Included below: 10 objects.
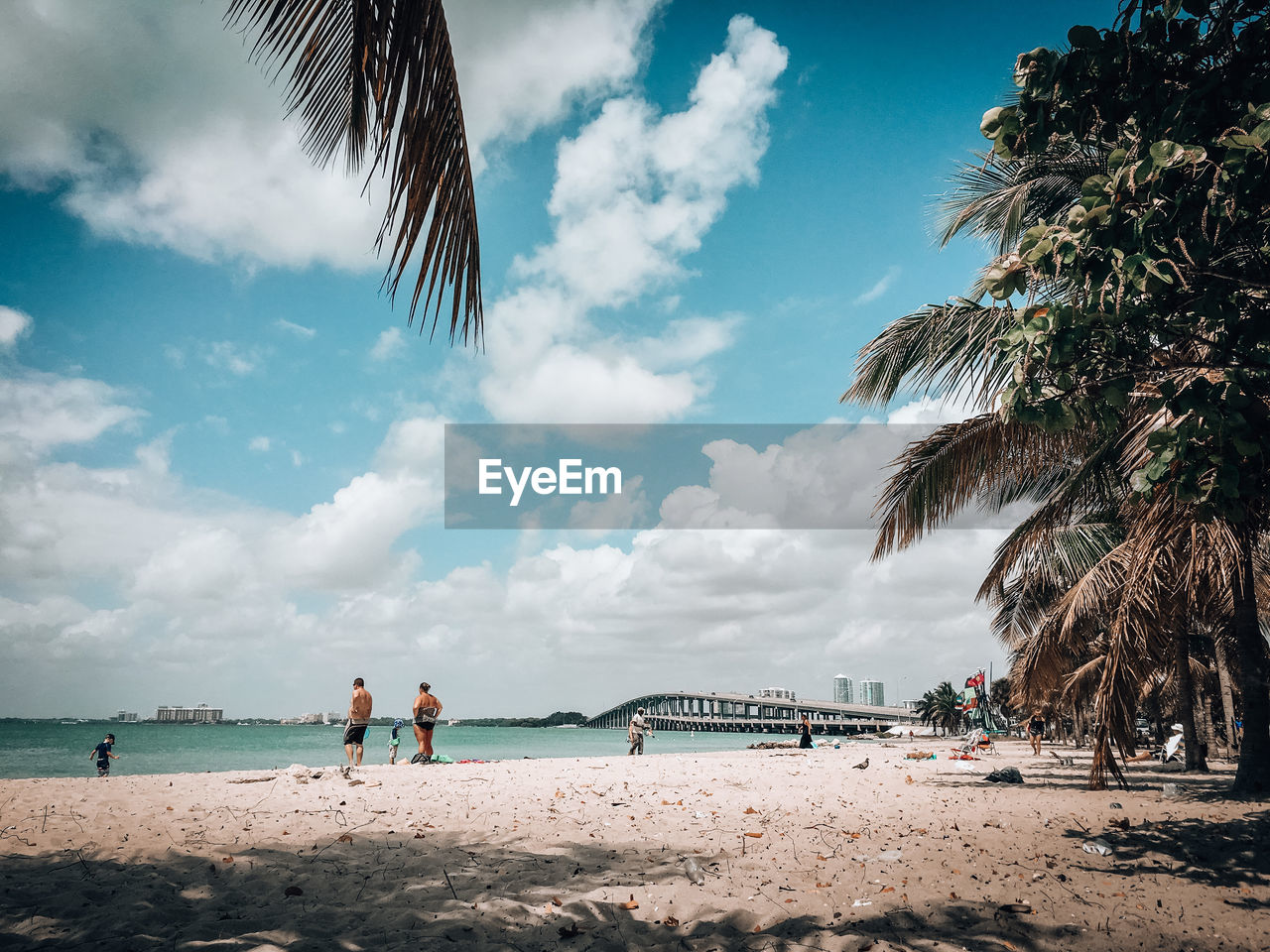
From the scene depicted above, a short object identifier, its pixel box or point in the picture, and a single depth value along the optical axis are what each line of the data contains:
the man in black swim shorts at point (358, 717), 11.96
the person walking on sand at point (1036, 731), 20.10
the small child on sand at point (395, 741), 15.43
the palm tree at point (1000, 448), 6.96
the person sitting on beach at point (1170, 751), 15.72
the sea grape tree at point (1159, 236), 3.48
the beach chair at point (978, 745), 21.86
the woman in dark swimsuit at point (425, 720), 13.58
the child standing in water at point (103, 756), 13.34
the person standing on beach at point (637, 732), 20.20
